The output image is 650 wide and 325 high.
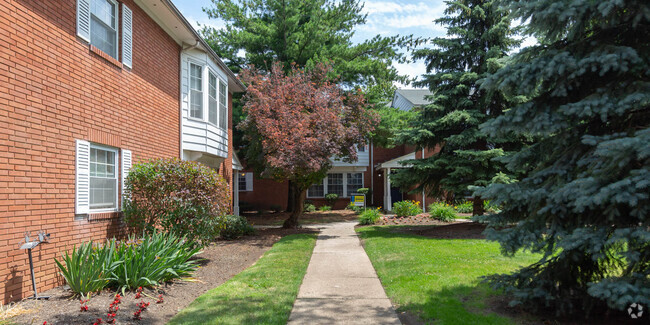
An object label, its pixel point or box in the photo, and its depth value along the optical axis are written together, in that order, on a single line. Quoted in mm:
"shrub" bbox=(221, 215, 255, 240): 13398
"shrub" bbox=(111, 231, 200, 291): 6305
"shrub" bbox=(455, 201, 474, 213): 22595
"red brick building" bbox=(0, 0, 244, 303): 5695
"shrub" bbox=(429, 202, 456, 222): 17781
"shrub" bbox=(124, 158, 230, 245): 8441
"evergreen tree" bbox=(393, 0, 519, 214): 13875
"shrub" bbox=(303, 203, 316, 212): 26328
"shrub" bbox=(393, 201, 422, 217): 19891
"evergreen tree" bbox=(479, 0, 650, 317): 3770
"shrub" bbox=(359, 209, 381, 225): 18391
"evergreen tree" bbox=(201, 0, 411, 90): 21156
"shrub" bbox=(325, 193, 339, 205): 27681
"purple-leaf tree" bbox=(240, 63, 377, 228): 13203
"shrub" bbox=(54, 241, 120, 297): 5906
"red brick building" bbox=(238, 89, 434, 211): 28125
